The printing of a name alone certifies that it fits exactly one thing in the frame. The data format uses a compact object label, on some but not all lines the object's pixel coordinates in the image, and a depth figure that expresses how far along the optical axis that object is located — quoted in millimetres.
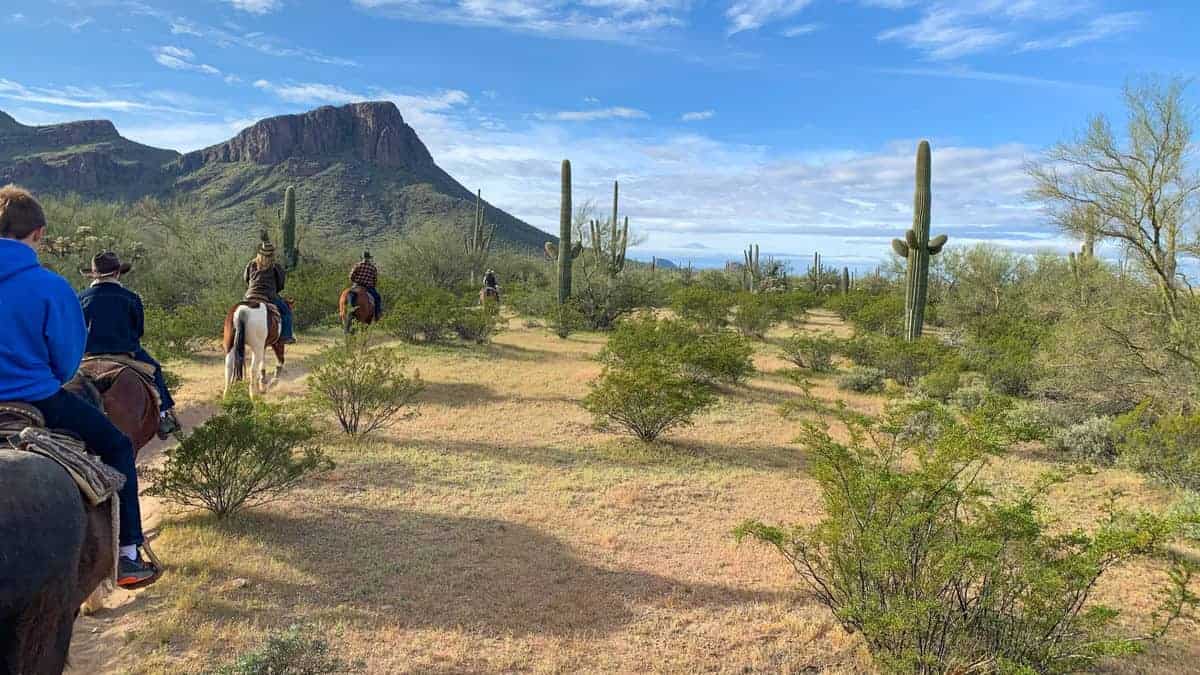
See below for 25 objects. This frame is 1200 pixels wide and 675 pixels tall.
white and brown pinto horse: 8383
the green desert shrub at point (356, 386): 7605
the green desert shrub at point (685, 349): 9914
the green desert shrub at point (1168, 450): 6398
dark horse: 2098
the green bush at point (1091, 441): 7734
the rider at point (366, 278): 12055
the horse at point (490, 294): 19438
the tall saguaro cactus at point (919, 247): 13672
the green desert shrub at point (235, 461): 4926
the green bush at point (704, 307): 18906
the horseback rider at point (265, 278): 8656
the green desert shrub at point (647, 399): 7848
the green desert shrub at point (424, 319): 13998
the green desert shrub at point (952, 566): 3174
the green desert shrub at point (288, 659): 3055
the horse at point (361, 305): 11688
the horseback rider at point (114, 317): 4551
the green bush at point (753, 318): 18672
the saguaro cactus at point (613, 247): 22891
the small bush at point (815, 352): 13398
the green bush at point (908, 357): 11836
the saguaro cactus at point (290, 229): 20812
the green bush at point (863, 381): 11688
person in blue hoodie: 2502
